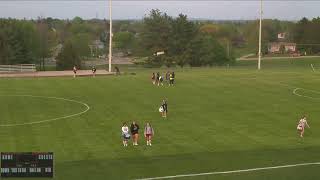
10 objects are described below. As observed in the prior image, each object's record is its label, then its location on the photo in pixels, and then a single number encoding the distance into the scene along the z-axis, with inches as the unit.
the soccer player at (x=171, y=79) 2339.1
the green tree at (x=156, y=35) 4783.5
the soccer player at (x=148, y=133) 1346.0
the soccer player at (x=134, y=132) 1339.8
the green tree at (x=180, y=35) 4643.2
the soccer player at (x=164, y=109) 1691.9
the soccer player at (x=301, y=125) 1451.8
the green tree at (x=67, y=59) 4114.2
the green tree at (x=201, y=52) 4552.2
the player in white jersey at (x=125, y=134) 1327.5
